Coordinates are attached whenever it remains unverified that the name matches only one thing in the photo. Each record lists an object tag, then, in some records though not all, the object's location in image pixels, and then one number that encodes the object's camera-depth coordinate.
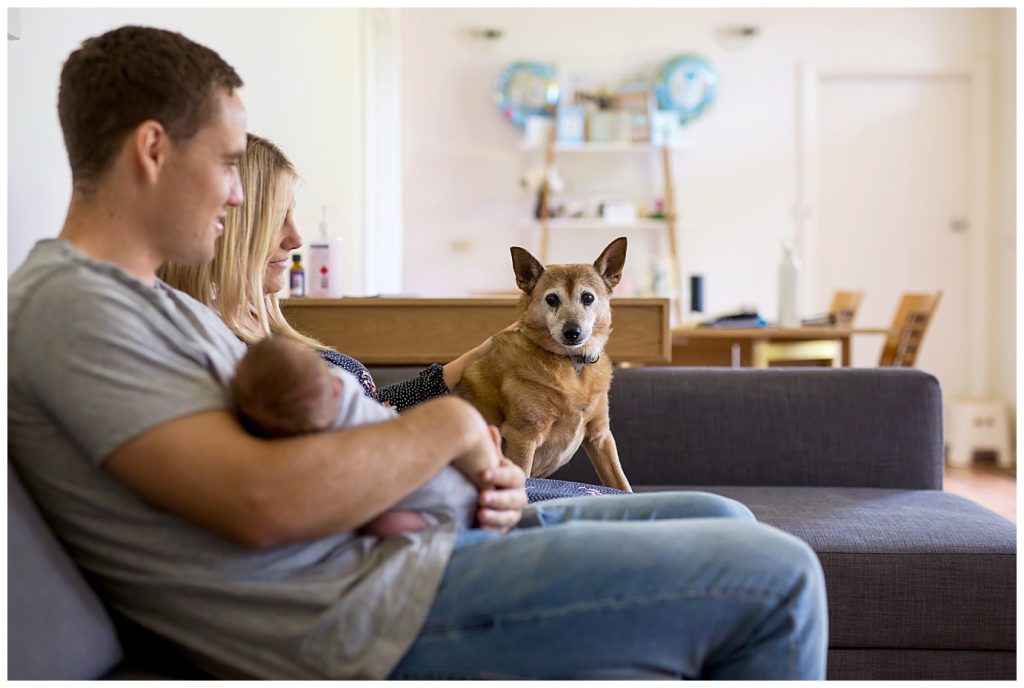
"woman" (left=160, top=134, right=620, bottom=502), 1.51
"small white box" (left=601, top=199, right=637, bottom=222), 6.01
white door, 6.09
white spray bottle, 3.75
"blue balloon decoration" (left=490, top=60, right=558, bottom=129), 6.12
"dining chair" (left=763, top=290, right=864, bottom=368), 3.96
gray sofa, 0.95
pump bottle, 2.44
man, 0.89
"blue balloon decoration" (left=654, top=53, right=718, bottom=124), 6.09
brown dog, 1.94
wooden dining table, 3.54
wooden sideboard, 2.31
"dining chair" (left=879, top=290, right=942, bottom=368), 4.31
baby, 0.92
